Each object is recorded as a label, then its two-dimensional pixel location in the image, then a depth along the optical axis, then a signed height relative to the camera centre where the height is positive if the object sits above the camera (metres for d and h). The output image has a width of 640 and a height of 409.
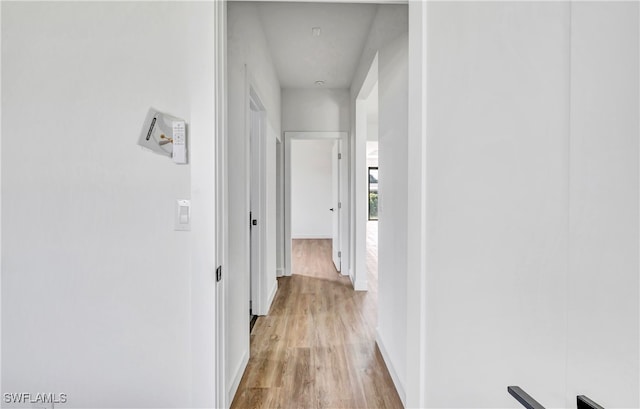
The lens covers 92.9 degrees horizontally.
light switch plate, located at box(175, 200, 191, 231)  1.21 -0.07
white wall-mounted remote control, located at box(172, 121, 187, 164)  1.17 +0.21
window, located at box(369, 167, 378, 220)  10.59 +0.17
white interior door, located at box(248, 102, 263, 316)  2.84 -0.14
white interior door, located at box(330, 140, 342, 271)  4.47 -0.14
